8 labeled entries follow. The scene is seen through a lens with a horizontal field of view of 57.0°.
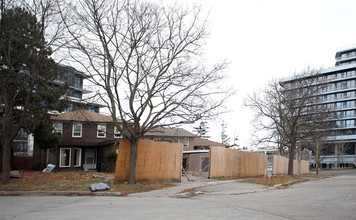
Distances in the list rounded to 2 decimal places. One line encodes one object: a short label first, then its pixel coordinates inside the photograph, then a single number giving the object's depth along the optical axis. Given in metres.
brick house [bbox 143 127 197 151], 45.93
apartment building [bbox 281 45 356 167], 88.88
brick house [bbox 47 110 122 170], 32.59
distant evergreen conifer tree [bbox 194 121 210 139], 89.78
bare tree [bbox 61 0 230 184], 16.22
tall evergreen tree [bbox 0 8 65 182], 16.83
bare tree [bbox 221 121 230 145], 97.12
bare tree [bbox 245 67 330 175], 29.80
